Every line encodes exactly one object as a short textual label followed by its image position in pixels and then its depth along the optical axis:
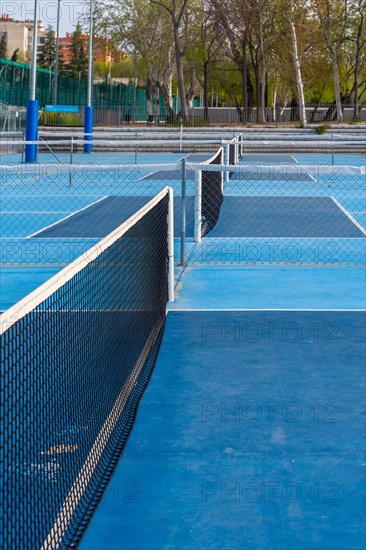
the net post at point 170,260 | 11.16
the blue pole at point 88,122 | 43.75
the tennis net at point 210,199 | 17.20
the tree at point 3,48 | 128.31
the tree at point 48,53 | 138.12
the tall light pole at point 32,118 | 33.98
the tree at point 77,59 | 131.02
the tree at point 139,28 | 76.56
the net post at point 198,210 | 14.88
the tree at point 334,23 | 63.72
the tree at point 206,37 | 68.01
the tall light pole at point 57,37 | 57.36
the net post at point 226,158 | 25.57
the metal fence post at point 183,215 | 13.20
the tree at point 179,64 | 59.08
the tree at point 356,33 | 65.69
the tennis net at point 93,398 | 4.90
